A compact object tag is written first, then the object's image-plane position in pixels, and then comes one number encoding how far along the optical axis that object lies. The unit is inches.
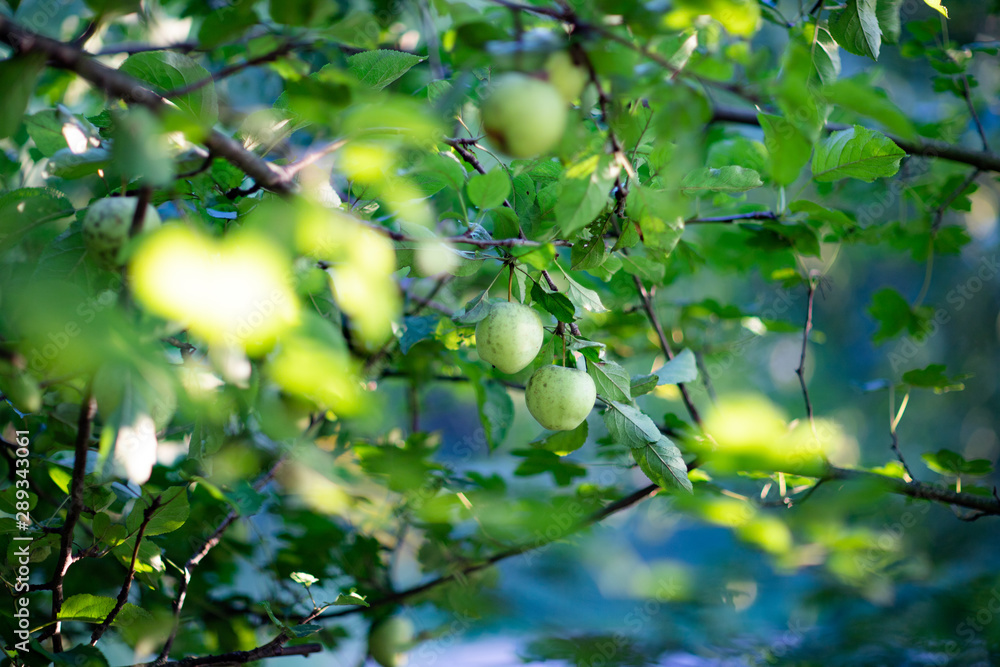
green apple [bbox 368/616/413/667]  138.8
